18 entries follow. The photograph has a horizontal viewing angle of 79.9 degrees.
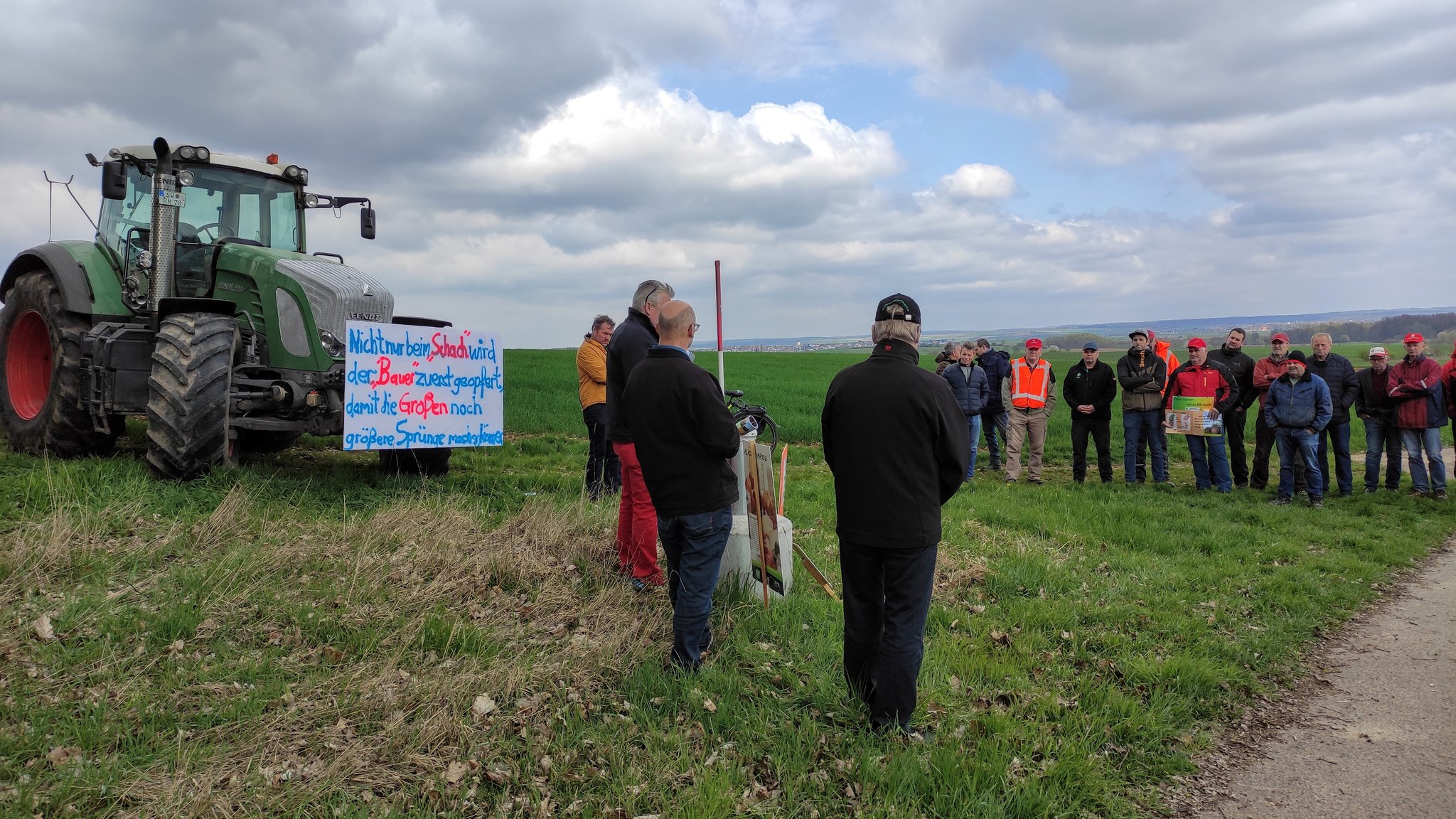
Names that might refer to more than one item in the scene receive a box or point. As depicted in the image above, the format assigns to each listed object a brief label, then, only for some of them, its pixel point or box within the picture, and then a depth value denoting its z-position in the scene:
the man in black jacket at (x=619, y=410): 5.84
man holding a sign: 11.45
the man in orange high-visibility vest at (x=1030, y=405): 12.48
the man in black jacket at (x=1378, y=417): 11.59
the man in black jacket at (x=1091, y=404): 12.23
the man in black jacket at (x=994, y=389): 13.55
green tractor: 7.50
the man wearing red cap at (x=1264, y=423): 11.77
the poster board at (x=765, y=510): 5.43
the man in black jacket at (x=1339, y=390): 11.45
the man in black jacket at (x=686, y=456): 4.55
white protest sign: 7.60
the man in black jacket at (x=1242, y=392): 12.08
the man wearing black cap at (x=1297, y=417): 10.75
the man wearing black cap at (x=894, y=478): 3.98
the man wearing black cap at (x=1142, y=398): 11.77
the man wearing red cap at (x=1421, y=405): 11.10
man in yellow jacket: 9.02
